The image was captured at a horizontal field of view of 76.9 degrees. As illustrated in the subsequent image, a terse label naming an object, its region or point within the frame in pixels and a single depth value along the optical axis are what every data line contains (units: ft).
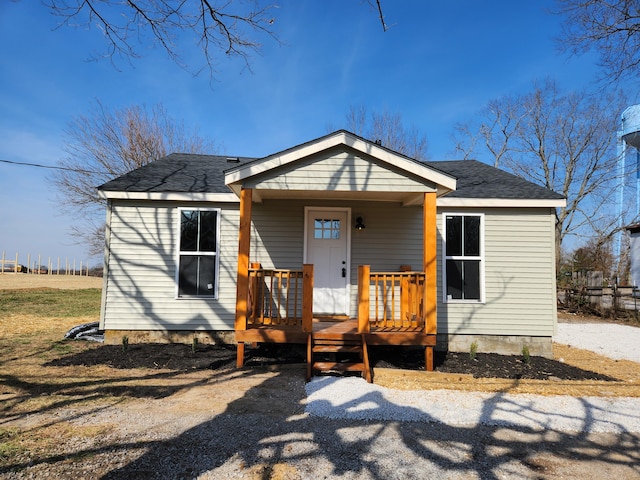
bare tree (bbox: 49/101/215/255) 68.69
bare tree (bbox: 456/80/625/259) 70.49
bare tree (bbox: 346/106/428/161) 77.43
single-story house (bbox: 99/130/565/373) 23.75
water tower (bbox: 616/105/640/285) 66.24
